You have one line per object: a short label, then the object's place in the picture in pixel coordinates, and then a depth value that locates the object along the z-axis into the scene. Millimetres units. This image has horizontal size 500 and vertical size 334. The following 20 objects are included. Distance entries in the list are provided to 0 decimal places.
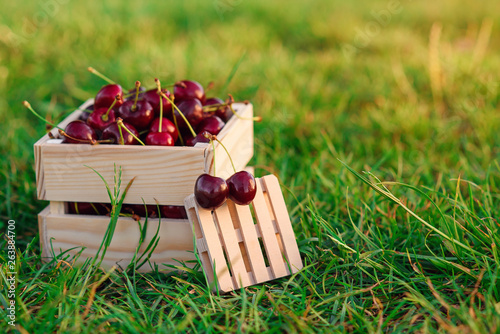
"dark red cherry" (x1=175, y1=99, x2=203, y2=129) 737
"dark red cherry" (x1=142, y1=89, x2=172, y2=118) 734
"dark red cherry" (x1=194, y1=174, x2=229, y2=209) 654
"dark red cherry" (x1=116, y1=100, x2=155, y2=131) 718
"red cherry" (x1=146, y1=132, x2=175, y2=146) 695
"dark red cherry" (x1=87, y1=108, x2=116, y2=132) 725
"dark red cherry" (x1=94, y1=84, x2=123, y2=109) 737
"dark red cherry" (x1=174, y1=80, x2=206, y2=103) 760
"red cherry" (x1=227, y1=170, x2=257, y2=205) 669
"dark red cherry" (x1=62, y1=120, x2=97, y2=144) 698
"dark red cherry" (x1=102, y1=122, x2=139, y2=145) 697
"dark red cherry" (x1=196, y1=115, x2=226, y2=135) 733
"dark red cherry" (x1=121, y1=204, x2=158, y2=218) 708
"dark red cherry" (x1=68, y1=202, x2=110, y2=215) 718
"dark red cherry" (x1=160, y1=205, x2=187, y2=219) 705
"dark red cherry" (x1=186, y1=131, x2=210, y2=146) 703
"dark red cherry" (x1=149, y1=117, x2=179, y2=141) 712
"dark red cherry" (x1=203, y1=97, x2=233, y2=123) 780
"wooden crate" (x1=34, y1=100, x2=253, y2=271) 684
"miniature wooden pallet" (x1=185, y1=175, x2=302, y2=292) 674
